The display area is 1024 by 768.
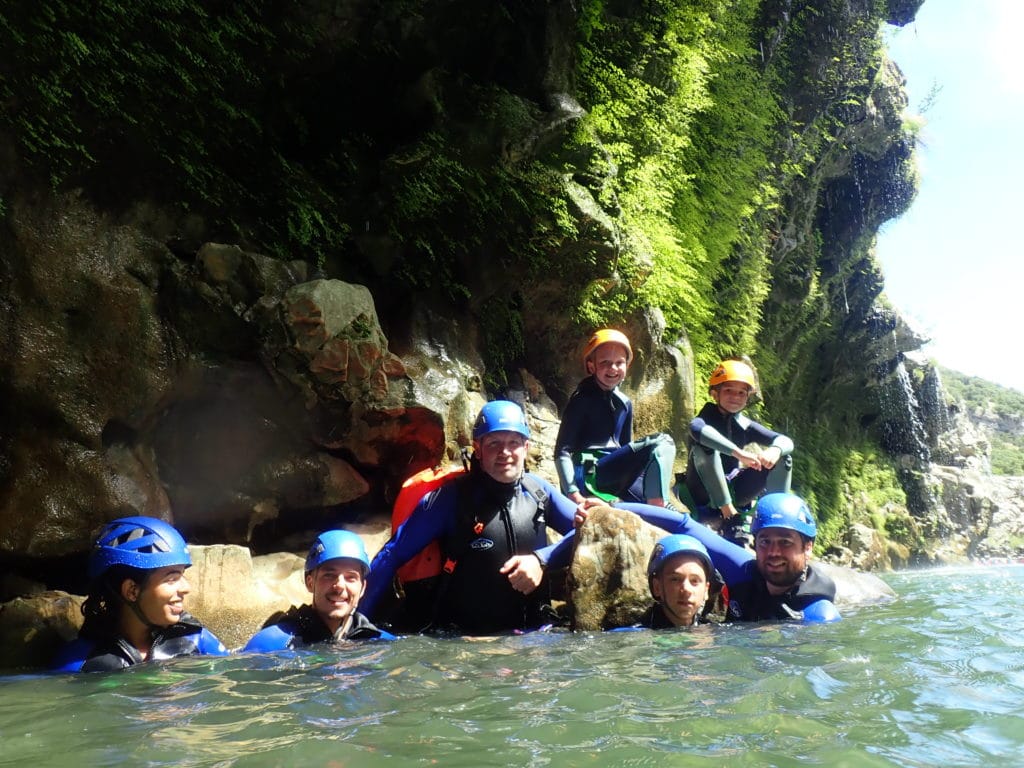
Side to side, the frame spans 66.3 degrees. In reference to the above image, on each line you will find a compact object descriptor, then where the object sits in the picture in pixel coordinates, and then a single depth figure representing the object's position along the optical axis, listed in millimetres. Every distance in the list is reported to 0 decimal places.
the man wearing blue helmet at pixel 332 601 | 4773
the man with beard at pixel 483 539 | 5297
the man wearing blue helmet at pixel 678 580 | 5012
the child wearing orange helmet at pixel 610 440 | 6645
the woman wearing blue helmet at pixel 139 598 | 4488
